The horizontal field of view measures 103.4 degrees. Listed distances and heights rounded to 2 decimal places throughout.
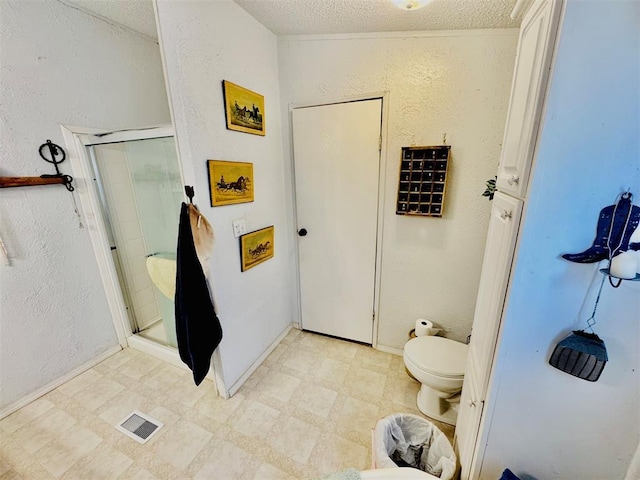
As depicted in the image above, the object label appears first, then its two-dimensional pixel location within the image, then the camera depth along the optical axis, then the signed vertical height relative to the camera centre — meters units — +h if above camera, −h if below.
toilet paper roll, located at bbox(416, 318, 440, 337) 1.91 -1.17
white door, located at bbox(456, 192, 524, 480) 0.83 -0.58
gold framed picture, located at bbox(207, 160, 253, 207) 1.48 -0.06
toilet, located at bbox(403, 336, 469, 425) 1.46 -1.15
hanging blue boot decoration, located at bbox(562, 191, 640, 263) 0.64 -0.16
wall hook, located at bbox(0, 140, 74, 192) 1.50 -0.01
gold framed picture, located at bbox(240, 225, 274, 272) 1.77 -0.55
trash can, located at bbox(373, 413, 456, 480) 1.18 -1.31
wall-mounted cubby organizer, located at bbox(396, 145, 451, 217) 1.69 -0.07
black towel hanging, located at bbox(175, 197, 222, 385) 1.39 -0.76
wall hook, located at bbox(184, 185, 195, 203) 1.36 -0.09
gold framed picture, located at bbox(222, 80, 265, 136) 1.54 +0.40
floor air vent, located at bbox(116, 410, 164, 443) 1.49 -1.49
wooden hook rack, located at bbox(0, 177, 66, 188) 1.48 -0.03
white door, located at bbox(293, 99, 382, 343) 1.86 -0.33
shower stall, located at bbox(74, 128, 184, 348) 1.83 -0.28
